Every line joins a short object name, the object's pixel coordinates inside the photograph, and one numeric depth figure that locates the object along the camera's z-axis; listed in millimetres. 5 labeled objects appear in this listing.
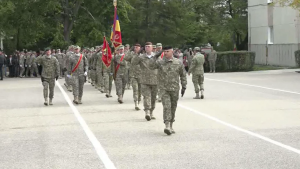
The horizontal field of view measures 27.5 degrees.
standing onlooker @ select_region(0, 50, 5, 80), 38000
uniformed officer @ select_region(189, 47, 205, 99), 20234
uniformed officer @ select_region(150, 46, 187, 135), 12041
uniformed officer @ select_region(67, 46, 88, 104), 19094
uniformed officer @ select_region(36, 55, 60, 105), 19148
